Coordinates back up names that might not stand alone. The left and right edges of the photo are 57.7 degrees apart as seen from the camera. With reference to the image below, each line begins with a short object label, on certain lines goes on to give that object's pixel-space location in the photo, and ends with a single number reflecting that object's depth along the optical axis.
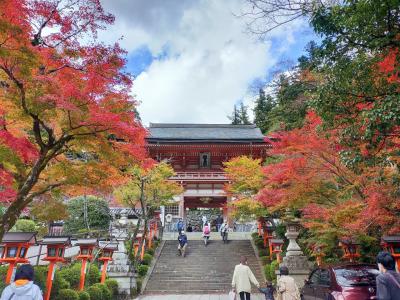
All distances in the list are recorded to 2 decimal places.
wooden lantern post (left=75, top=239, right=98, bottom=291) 10.78
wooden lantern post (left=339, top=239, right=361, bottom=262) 11.19
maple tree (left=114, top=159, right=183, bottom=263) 19.31
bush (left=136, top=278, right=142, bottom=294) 14.47
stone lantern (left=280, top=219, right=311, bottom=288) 12.34
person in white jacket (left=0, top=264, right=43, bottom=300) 3.86
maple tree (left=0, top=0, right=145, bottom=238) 7.29
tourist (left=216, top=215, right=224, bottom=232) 30.62
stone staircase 15.25
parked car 6.26
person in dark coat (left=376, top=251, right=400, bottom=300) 3.84
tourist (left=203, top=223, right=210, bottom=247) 21.80
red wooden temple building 31.67
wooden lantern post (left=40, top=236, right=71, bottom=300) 8.95
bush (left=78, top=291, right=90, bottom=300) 9.96
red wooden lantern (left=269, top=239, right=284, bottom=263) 15.44
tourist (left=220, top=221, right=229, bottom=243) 22.37
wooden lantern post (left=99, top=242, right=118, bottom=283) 12.29
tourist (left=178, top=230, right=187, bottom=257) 19.53
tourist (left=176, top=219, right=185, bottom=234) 21.59
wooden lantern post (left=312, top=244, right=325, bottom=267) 12.97
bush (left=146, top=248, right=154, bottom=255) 19.16
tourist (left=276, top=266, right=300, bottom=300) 7.06
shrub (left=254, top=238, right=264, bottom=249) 20.63
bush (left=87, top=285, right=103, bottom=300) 10.81
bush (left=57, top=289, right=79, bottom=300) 9.38
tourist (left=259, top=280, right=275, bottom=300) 7.90
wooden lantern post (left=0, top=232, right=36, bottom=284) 8.23
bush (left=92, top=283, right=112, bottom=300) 11.28
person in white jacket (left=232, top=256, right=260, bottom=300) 8.27
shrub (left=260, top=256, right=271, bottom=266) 17.77
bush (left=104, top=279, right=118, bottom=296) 12.63
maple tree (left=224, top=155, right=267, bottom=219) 19.47
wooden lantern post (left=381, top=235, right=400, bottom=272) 8.38
